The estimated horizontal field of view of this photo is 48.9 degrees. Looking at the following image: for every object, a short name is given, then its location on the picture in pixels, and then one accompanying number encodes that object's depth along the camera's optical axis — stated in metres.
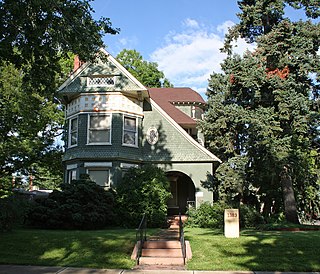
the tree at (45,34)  11.39
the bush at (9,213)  12.91
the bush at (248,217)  19.72
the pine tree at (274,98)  19.83
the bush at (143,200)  18.25
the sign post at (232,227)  12.04
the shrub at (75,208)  15.90
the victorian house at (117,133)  20.81
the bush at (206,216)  19.11
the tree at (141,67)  43.06
